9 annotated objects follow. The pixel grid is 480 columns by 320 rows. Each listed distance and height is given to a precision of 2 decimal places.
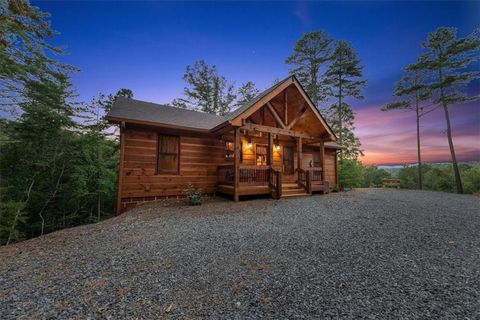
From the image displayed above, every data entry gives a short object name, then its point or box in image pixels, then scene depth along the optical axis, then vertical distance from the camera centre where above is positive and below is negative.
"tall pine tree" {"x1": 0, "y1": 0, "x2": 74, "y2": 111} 5.48 +4.29
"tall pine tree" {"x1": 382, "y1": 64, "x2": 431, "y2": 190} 15.93 +7.23
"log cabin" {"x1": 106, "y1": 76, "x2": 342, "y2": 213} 7.62 +1.05
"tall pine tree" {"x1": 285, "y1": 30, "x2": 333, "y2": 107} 17.62 +11.33
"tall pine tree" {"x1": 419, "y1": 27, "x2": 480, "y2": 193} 13.38 +8.54
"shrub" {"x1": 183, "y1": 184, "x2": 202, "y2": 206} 7.25 -1.08
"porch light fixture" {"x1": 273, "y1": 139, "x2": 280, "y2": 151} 11.77 +1.70
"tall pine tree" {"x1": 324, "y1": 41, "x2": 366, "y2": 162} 17.45 +8.42
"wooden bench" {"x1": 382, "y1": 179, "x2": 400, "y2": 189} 16.76 -1.03
